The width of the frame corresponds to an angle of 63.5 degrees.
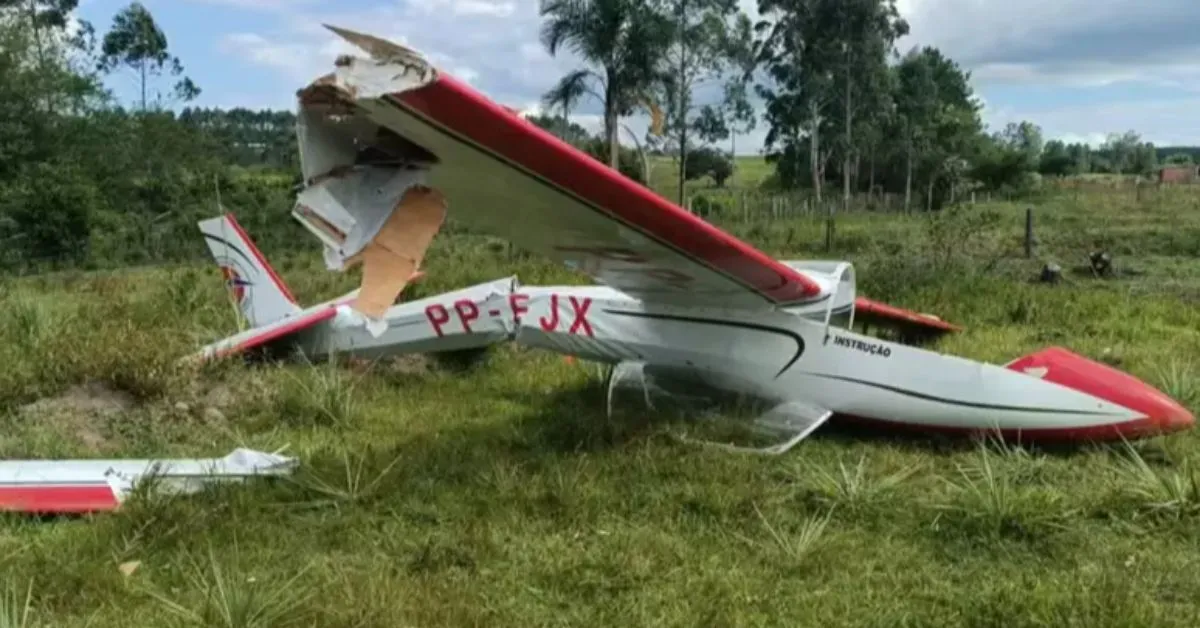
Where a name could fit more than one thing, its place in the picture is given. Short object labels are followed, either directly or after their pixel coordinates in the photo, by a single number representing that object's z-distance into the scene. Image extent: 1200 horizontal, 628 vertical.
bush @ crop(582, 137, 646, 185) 27.67
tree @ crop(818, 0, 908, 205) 41.72
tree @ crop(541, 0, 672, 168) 27.30
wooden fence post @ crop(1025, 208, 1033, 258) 18.23
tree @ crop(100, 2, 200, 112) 51.75
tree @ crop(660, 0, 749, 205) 32.25
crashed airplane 4.04
